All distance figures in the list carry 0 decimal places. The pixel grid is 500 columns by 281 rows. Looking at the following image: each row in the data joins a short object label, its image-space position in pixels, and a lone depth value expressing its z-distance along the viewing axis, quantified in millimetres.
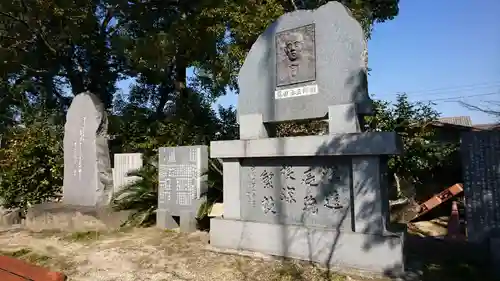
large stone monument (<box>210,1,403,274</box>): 4617
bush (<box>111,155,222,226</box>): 7324
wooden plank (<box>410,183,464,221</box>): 9959
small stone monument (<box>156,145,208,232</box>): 7258
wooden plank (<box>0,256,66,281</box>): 3699
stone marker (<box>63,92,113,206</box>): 7848
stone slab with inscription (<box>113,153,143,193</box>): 10047
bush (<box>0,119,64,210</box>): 9602
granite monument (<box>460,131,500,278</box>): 4867
